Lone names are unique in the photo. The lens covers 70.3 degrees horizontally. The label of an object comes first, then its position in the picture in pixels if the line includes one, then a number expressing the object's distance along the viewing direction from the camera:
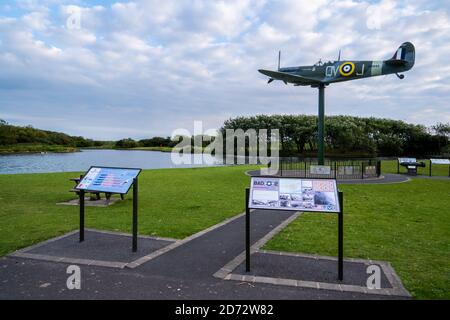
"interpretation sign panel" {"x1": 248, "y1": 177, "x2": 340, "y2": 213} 4.41
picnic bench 10.46
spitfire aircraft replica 16.53
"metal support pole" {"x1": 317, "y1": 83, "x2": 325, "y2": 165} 18.80
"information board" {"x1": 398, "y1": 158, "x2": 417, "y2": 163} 21.68
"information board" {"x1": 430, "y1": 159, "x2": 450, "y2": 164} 20.19
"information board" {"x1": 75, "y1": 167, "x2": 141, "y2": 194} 5.86
